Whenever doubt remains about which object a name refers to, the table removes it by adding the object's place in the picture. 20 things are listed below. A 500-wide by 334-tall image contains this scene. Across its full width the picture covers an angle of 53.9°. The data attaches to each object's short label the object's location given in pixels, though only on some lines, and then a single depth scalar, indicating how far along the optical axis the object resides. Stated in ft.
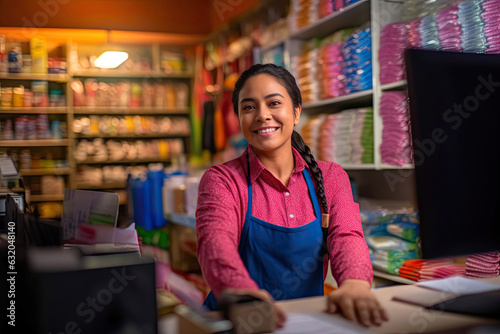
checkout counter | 2.97
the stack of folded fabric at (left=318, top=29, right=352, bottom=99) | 10.03
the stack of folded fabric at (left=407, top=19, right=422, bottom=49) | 7.89
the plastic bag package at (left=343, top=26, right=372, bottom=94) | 9.21
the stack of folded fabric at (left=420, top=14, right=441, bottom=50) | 7.54
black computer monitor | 2.93
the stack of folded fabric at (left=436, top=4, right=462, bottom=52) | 7.17
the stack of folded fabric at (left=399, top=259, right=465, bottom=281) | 6.91
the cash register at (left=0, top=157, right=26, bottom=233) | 4.07
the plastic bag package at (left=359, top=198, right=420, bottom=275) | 7.97
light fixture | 19.99
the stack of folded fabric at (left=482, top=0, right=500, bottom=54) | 6.61
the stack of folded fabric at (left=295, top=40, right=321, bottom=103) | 10.91
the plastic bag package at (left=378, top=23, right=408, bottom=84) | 8.36
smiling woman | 4.55
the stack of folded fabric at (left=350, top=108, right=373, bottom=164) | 9.19
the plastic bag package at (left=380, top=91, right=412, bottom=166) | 8.30
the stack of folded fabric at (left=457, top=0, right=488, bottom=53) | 6.81
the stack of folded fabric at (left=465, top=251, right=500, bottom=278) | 6.38
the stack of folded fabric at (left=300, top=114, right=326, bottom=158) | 10.72
